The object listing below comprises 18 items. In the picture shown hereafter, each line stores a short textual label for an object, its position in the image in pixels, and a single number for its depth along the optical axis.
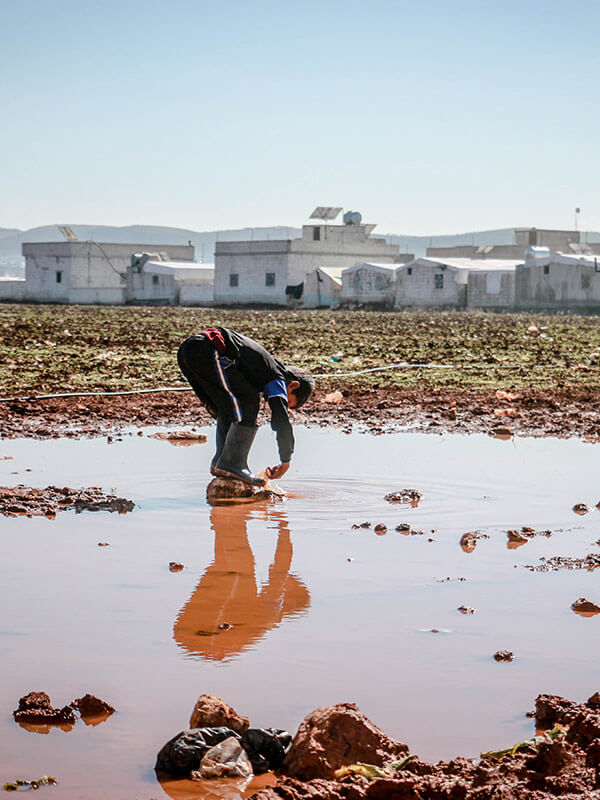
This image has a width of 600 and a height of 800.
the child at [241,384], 8.05
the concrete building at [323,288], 66.88
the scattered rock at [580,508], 7.95
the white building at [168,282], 73.88
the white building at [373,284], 65.25
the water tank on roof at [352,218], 77.12
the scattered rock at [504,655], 4.73
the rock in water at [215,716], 3.76
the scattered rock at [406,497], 8.36
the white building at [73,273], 78.19
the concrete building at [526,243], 81.56
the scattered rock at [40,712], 3.96
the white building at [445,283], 60.81
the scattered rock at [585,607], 5.44
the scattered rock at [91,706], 4.04
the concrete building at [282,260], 70.31
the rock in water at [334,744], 3.48
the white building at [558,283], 56.88
